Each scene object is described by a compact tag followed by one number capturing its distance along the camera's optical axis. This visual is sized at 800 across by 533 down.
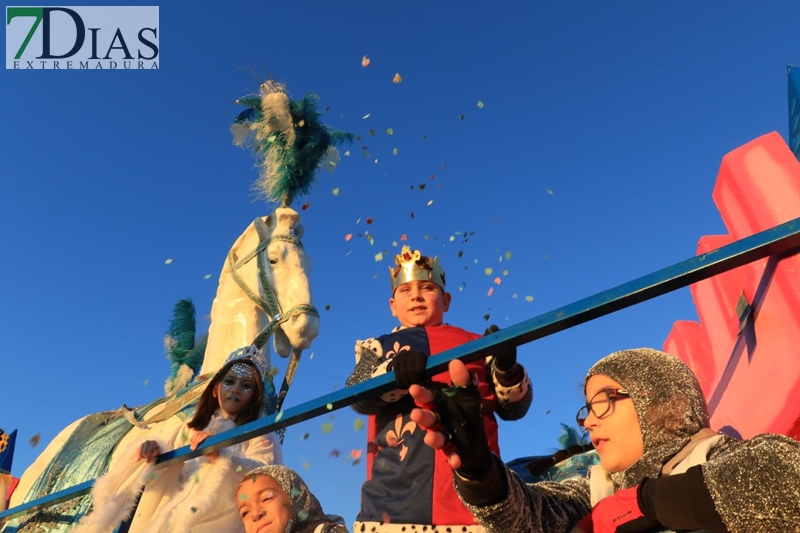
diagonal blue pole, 1.63
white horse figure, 5.20
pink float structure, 2.40
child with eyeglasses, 1.50
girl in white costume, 3.35
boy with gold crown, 2.21
